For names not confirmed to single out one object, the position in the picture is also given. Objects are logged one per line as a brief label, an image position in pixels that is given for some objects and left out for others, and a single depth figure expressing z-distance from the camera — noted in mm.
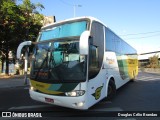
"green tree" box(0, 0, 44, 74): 12729
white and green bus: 4051
